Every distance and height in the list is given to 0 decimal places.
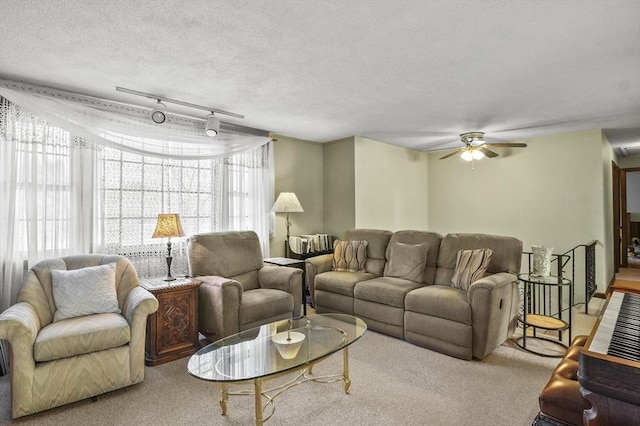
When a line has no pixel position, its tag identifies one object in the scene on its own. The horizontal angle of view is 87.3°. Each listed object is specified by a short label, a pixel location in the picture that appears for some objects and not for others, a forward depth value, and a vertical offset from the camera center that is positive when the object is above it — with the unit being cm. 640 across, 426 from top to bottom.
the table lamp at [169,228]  320 -9
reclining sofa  291 -72
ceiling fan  449 +94
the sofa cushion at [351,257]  426 -50
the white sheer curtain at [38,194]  280 +23
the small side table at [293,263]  410 -56
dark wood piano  80 -41
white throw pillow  259 -58
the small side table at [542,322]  300 -99
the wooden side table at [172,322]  292 -93
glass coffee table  187 -86
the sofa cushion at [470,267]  325 -49
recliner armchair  307 -69
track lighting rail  305 +118
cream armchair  211 -86
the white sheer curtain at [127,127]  290 +97
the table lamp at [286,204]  450 +19
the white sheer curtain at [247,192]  423 +35
